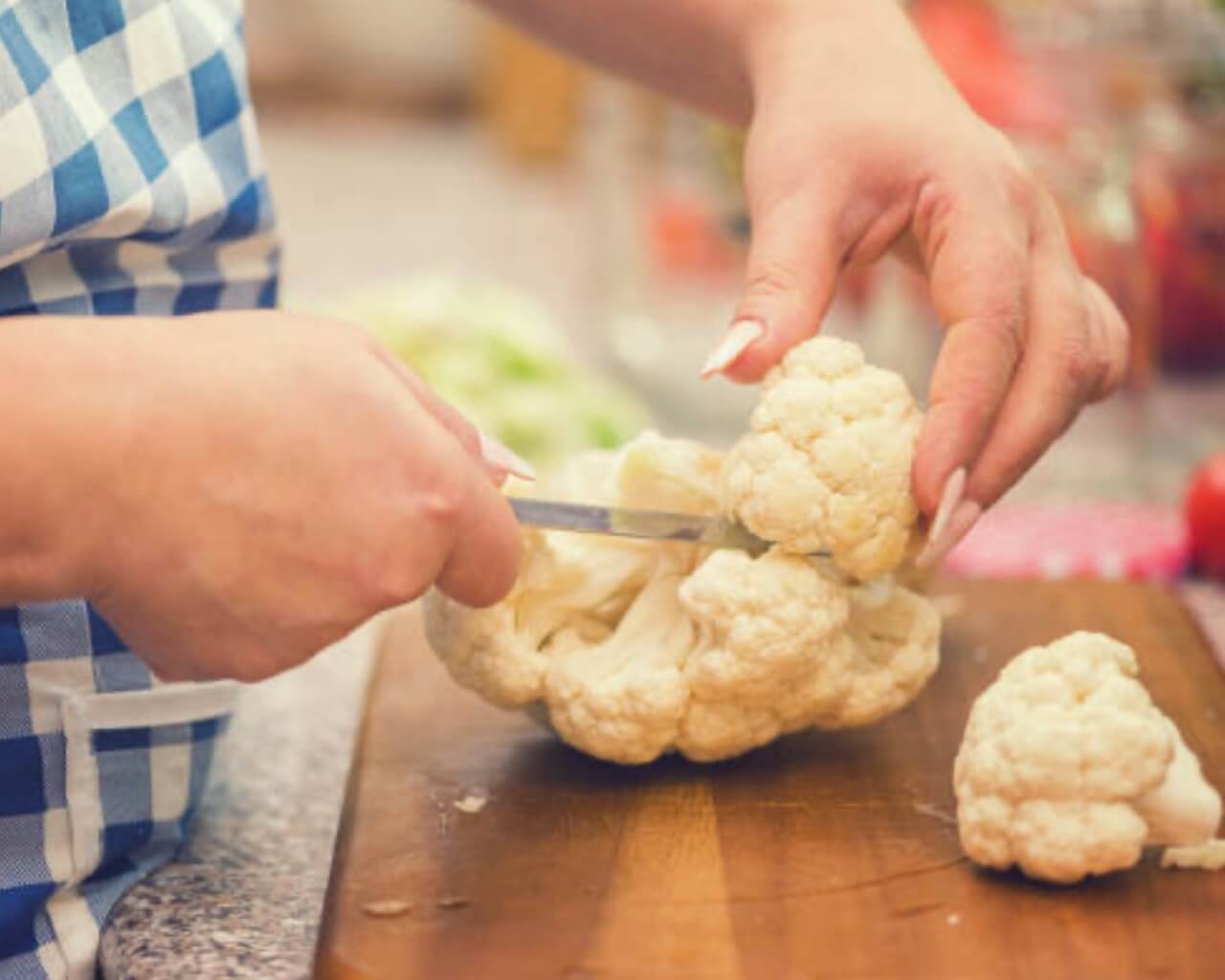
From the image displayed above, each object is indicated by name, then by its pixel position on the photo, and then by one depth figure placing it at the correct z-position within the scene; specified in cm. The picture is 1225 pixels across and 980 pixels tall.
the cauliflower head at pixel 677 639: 85
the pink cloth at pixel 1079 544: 121
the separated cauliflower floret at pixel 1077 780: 79
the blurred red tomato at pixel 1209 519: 117
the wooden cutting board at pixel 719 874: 76
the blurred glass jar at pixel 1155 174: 136
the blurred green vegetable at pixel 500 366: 145
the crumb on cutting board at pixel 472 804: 86
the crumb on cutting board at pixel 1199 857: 80
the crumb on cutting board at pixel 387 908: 79
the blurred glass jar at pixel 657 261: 164
